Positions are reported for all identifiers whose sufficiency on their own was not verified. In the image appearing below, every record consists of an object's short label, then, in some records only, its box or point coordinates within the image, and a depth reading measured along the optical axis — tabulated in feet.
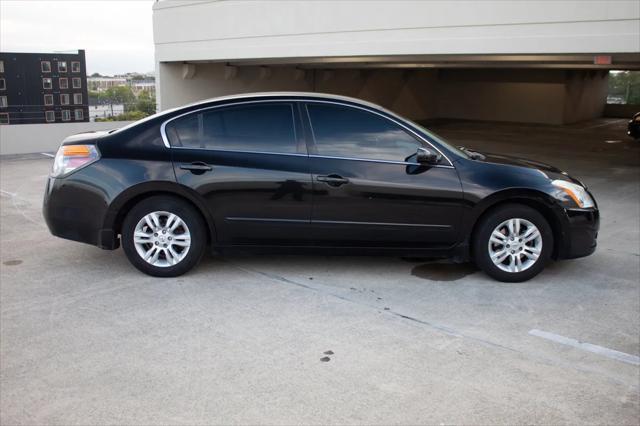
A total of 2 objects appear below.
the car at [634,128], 64.80
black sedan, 17.67
